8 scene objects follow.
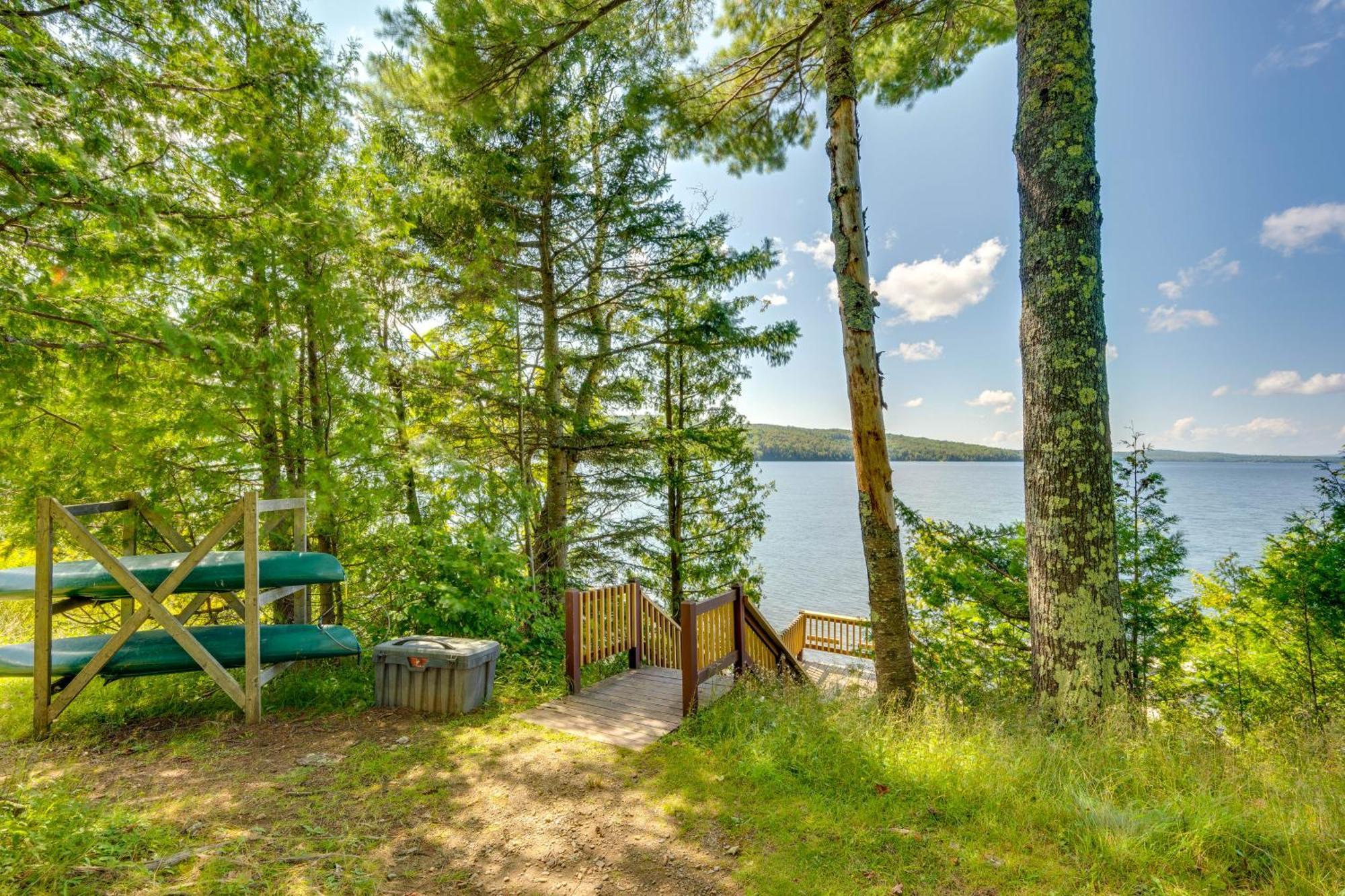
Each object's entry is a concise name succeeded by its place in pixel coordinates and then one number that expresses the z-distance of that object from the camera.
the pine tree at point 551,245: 6.34
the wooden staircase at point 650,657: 4.12
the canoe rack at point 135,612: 3.46
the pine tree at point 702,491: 9.82
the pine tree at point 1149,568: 5.36
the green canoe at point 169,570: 3.61
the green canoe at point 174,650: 3.59
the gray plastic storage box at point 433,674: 4.14
